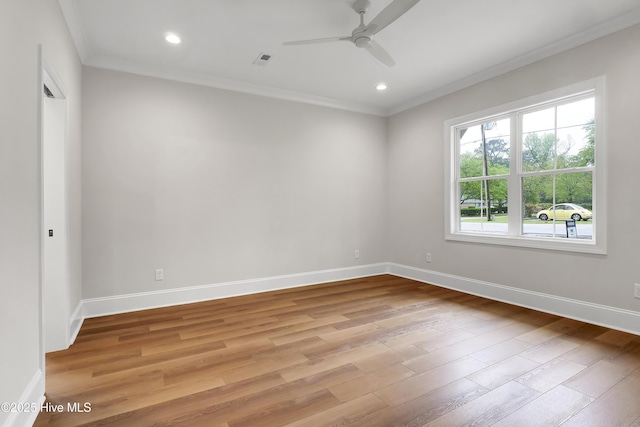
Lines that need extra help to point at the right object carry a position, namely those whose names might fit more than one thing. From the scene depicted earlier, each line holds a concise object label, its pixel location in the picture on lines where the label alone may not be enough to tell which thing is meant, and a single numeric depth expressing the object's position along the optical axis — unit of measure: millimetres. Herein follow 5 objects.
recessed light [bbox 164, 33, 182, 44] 3008
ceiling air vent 3431
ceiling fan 2195
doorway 2484
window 3137
